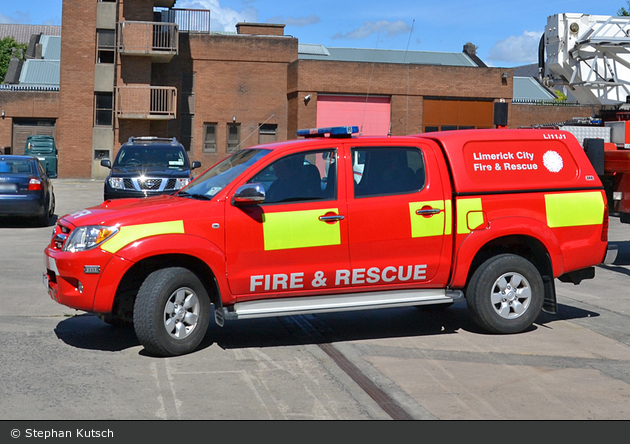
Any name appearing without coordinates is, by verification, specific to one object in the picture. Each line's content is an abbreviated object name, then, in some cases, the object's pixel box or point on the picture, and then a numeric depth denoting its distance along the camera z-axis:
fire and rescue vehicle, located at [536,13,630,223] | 14.96
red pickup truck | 6.87
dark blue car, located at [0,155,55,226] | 16.33
